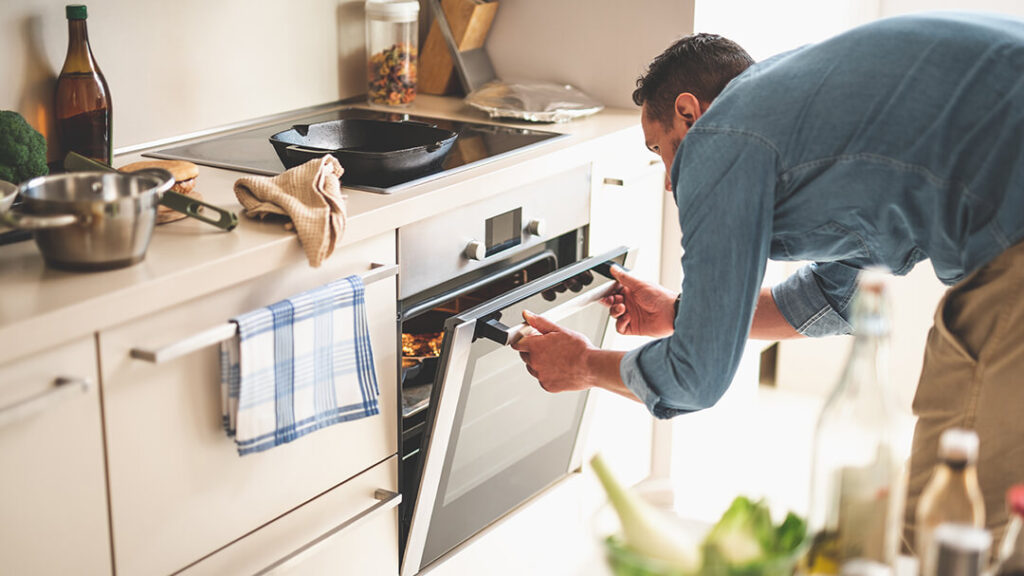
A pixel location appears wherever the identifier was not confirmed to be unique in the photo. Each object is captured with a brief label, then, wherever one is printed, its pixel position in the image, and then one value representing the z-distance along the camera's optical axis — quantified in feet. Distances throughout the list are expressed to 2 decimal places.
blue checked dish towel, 4.37
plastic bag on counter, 7.08
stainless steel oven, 5.44
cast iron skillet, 5.28
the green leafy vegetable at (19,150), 4.71
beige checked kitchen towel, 4.53
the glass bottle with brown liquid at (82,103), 5.37
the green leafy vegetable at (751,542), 2.27
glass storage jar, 7.41
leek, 2.36
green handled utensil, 4.33
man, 3.96
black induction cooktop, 5.49
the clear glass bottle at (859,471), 2.38
